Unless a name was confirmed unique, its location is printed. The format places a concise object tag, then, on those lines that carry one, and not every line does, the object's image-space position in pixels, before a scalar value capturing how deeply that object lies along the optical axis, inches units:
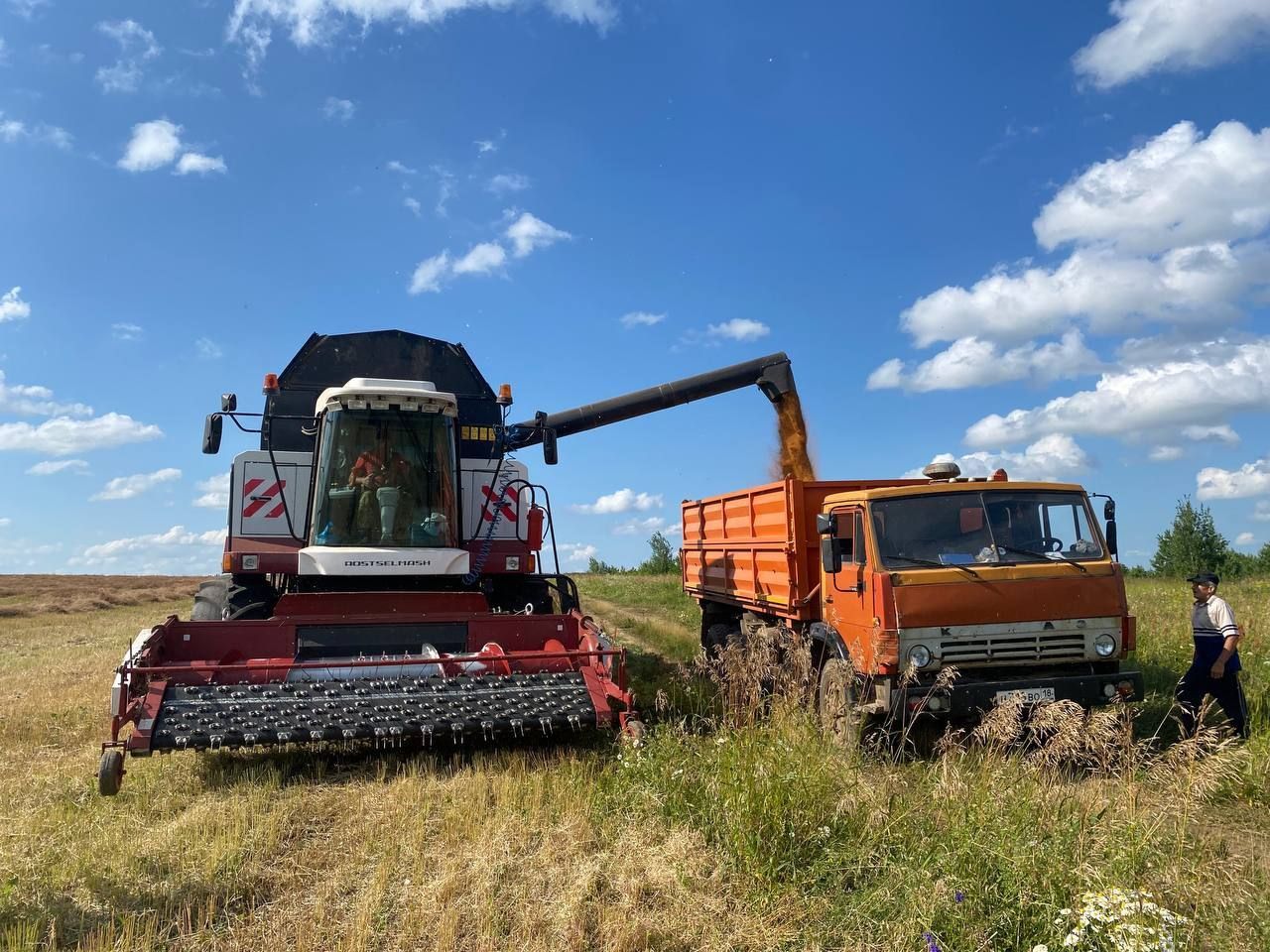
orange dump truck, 258.5
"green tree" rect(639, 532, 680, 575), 1494.8
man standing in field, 279.0
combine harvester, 239.6
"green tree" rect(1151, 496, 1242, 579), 1284.4
